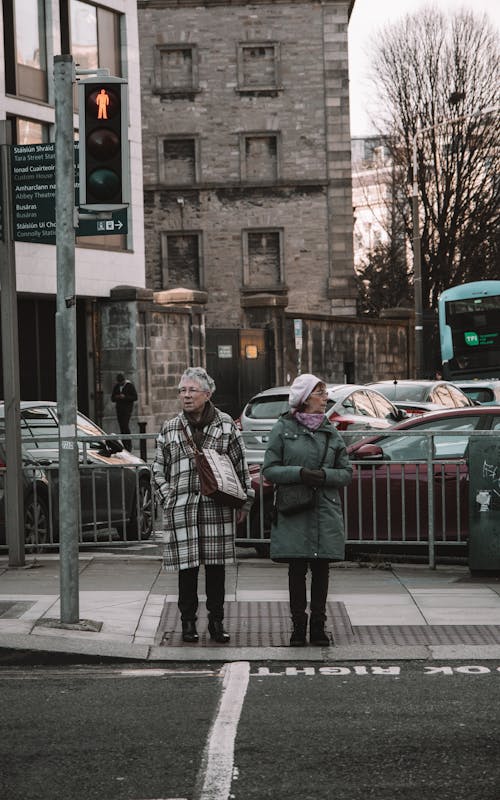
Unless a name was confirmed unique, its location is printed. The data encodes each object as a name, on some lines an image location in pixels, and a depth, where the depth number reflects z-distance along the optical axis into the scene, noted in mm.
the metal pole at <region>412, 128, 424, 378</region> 37531
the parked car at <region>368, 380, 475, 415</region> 24641
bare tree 47688
